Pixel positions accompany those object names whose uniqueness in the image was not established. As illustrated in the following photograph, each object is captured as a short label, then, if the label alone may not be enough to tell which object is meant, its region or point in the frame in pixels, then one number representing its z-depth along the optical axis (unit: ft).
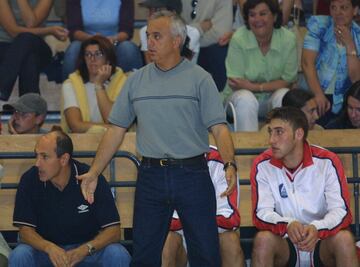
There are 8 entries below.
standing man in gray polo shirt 44.04
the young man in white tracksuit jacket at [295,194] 47.19
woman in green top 61.41
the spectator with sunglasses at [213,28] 65.41
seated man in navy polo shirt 48.73
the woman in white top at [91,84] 59.57
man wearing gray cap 57.11
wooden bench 54.24
